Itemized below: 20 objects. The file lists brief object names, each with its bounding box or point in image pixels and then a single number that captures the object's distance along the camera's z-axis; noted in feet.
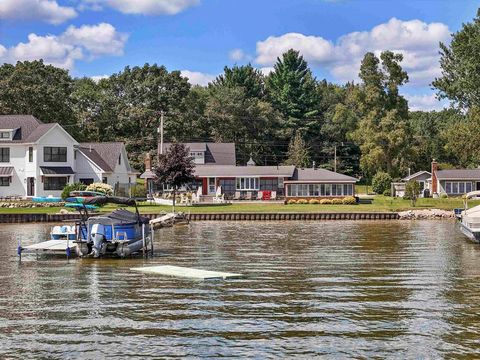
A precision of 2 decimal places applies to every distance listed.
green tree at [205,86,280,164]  346.95
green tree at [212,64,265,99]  392.06
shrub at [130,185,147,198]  234.99
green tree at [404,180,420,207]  230.75
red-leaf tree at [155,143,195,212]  210.18
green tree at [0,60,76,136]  302.45
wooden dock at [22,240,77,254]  109.29
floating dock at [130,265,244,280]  85.30
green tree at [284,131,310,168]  329.52
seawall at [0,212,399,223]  191.72
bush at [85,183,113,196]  219.82
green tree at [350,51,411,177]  303.89
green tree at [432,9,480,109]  230.07
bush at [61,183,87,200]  221.25
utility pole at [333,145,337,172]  344.28
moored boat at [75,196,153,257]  107.14
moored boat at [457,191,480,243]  128.06
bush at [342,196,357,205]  231.50
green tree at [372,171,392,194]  282.93
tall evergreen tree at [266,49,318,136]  367.86
